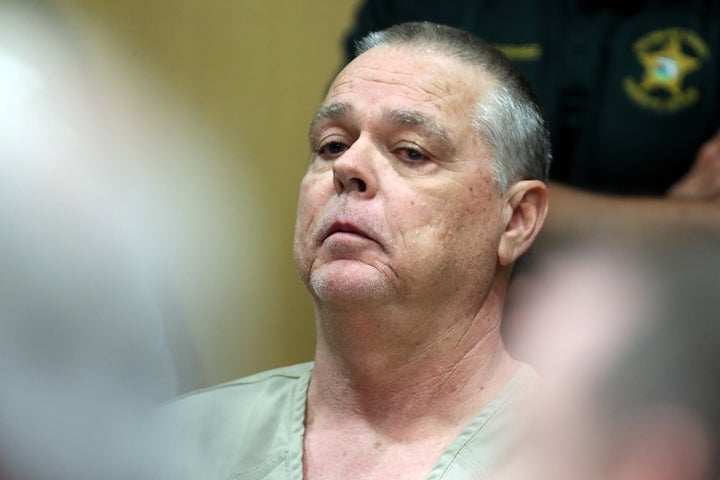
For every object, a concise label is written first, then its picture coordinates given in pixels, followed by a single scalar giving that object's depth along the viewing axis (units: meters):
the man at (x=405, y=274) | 3.04
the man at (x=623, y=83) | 3.27
